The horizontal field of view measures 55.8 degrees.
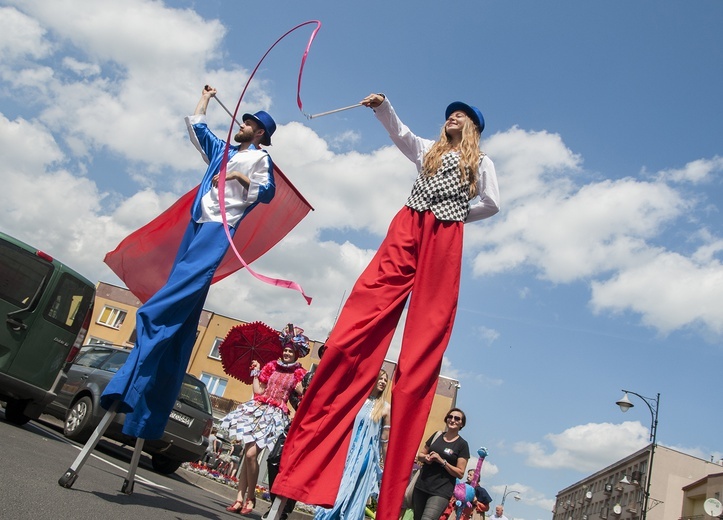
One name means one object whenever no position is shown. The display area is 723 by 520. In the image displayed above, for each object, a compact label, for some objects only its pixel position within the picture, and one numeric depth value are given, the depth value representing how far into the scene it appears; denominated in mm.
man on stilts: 3768
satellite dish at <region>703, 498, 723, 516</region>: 35125
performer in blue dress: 5848
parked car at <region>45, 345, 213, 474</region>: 9188
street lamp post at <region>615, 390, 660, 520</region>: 21883
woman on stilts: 3066
